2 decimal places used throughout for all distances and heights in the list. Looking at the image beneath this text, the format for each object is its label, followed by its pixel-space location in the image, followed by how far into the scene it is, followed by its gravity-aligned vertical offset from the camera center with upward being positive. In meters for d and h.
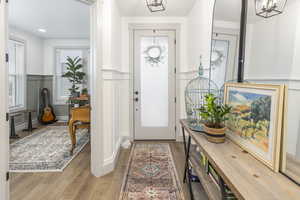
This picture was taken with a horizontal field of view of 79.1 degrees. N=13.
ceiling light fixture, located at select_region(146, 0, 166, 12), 2.64 +1.43
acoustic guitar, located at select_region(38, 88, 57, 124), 5.19 -0.71
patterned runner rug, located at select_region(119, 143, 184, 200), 1.98 -1.15
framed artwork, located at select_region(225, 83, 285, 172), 0.88 -0.17
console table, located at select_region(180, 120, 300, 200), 0.72 -0.40
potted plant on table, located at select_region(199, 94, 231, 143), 1.32 -0.23
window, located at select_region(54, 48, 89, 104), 5.57 +0.57
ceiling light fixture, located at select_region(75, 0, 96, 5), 2.17 +1.02
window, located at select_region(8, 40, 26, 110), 4.53 +0.29
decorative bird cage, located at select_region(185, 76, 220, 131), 1.85 -0.07
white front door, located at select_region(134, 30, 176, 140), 3.77 +0.08
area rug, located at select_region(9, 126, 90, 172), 2.65 -1.14
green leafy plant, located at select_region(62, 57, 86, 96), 5.15 +0.37
